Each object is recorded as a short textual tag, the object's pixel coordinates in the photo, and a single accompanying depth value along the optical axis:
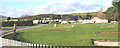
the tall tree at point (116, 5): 27.67
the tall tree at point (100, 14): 57.80
